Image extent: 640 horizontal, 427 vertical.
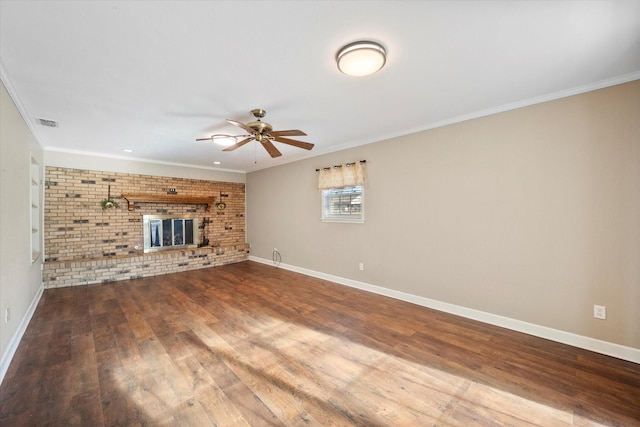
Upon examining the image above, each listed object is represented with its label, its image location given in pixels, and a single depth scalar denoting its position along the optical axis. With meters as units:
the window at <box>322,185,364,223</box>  4.39
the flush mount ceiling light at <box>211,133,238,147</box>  3.06
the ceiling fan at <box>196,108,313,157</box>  2.81
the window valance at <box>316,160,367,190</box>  4.22
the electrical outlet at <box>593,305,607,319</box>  2.36
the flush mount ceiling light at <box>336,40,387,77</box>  1.79
